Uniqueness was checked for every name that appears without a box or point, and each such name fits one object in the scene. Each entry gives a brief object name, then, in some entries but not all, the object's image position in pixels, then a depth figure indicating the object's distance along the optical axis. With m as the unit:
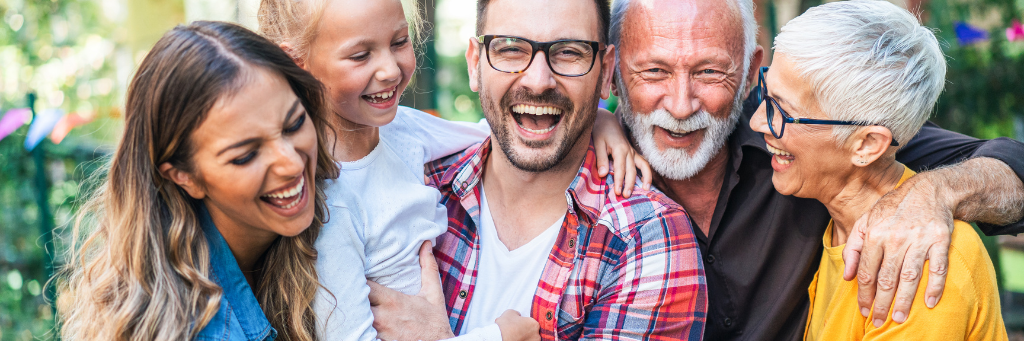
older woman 1.96
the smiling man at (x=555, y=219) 2.30
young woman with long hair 1.75
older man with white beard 2.53
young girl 2.09
